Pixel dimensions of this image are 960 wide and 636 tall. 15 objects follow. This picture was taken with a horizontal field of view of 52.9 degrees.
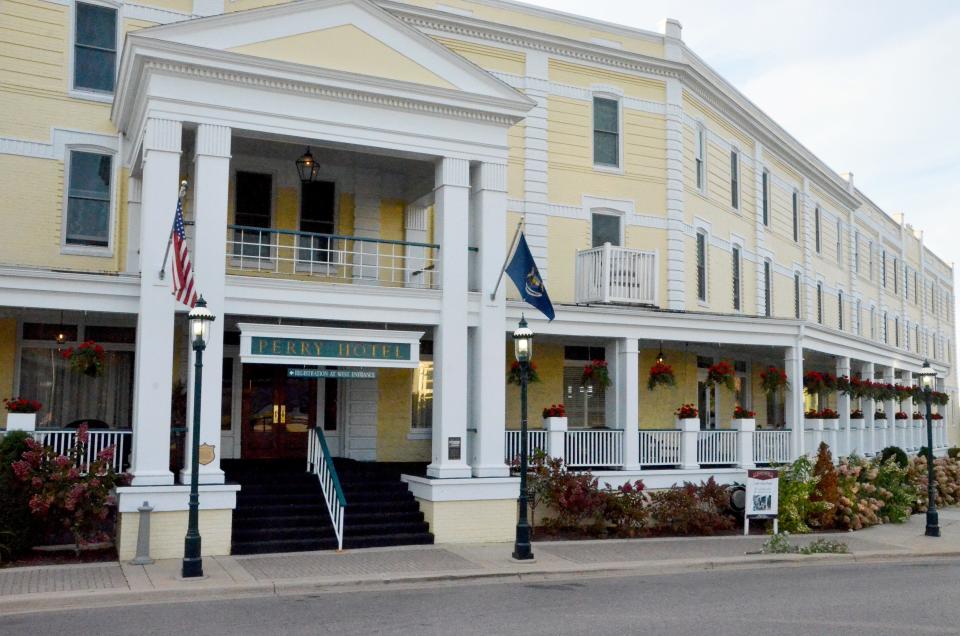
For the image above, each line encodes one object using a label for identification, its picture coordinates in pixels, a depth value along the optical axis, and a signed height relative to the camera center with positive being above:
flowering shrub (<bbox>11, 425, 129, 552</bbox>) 14.14 -1.34
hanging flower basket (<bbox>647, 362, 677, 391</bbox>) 20.75 +0.64
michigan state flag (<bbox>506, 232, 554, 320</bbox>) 16.73 +2.16
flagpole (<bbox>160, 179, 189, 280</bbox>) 14.55 +3.07
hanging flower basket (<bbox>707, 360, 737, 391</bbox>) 21.50 +0.69
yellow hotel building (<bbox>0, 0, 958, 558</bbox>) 15.53 +2.96
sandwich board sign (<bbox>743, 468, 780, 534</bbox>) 19.06 -1.74
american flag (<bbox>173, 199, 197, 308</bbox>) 14.05 +1.90
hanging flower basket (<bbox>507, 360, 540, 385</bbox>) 19.22 +0.61
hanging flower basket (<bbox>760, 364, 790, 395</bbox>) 22.08 +0.63
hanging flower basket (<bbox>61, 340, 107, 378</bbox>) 15.58 +0.63
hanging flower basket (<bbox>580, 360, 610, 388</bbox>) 20.16 +0.64
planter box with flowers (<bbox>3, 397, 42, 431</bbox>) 15.02 -0.29
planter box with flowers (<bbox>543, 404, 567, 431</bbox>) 18.81 -0.28
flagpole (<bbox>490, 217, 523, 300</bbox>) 17.73 +2.14
